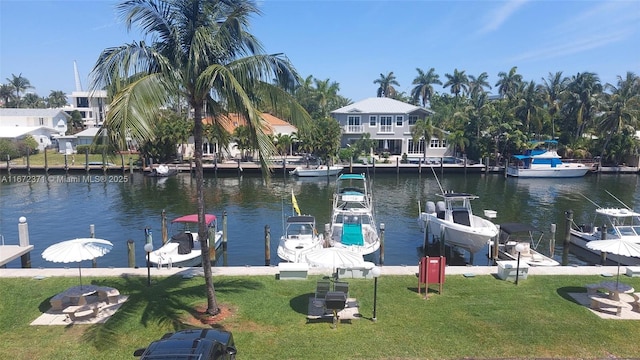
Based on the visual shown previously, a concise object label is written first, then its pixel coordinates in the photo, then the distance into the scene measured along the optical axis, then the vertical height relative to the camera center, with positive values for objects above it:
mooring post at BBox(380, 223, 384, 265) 21.81 -5.11
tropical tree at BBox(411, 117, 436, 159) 64.19 +2.34
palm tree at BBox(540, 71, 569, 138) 69.56 +9.02
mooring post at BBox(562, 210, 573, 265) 23.70 -5.28
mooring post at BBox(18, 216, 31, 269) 18.97 -4.28
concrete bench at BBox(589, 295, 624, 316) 12.41 -4.70
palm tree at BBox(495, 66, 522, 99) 94.25 +14.66
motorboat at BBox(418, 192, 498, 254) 22.50 -4.52
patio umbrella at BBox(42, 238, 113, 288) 12.21 -3.11
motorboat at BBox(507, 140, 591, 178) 57.62 -2.92
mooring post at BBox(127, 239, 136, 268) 18.66 -4.77
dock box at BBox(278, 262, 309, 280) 15.05 -4.51
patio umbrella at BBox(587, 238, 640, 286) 12.66 -3.13
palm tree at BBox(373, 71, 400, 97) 110.25 +16.27
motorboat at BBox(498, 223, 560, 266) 20.81 -5.59
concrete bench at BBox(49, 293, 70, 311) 12.17 -4.53
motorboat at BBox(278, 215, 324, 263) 20.75 -5.02
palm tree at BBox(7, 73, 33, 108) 123.12 +18.31
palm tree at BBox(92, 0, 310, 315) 9.71 +1.95
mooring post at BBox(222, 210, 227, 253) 24.50 -5.23
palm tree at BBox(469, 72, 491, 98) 101.31 +15.13
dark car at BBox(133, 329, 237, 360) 6.99 -3.51
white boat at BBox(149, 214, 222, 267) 20.19 -5.21
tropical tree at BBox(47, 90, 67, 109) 140.38 +15.89
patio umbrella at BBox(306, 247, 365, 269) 11.91 -3.23
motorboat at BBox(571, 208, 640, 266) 21.92 -4.99
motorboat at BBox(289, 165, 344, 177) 54.94 -3.27
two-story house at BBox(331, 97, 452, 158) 68.50 +3.44
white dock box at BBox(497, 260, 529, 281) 15.19 -4.55
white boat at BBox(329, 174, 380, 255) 21.72 -4.54
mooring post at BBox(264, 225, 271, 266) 21.80 -5.38
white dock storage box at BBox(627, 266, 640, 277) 15.98 -4.79
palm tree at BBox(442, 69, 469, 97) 101.44 +15.45
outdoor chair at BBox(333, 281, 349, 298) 12.49 -4.22
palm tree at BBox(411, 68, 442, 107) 101.31 +15.17
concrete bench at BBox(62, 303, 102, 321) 11.58 -4.59
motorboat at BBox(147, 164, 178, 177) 53.75 -3.22
